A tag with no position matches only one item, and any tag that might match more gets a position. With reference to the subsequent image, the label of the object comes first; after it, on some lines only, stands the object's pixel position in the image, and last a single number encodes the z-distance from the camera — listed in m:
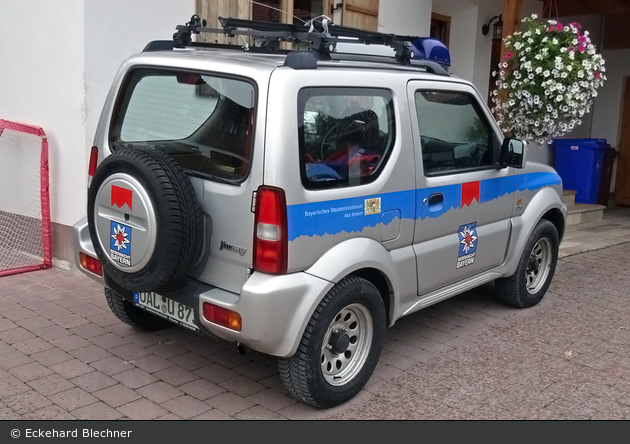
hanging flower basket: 7.02
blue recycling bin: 10.57
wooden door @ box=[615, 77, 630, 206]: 12.10
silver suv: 3.23
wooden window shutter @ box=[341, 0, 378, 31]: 7.60
